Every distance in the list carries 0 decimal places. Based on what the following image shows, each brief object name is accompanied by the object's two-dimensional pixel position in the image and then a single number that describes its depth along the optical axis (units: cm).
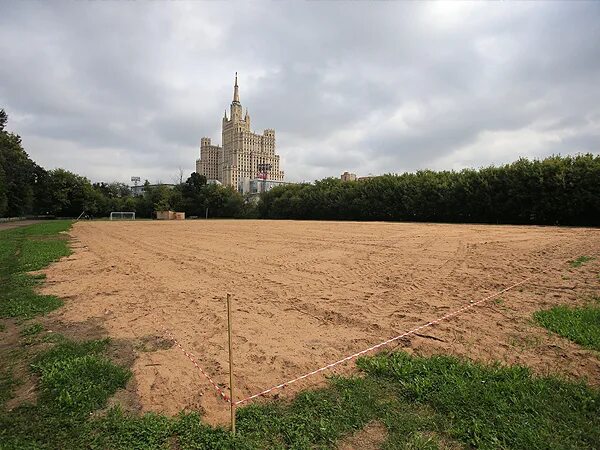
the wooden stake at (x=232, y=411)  302
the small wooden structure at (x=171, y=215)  7488
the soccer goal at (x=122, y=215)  7919
